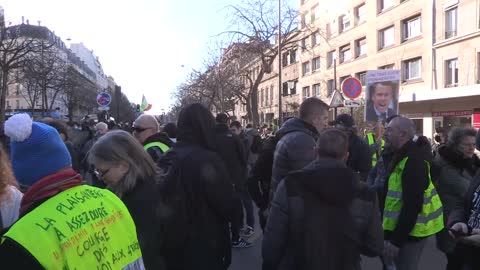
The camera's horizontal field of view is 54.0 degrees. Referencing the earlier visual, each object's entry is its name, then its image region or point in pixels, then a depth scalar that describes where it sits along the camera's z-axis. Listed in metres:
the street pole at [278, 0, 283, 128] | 20.30
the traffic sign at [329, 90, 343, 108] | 13.01
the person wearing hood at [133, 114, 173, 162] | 4.90
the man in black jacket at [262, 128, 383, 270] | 2.86
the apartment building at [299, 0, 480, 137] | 25.42
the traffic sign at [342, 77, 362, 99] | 13.09
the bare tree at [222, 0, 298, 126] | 20.27
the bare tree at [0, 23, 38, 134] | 19.83
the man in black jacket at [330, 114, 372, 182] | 6.33
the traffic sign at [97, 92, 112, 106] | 19.23
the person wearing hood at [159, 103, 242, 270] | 3.50
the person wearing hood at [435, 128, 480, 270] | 4.45
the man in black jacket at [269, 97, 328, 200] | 4.38
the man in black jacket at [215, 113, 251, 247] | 7.43
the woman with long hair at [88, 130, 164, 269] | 2.73
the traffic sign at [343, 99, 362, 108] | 12.68
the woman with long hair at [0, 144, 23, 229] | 2.54
